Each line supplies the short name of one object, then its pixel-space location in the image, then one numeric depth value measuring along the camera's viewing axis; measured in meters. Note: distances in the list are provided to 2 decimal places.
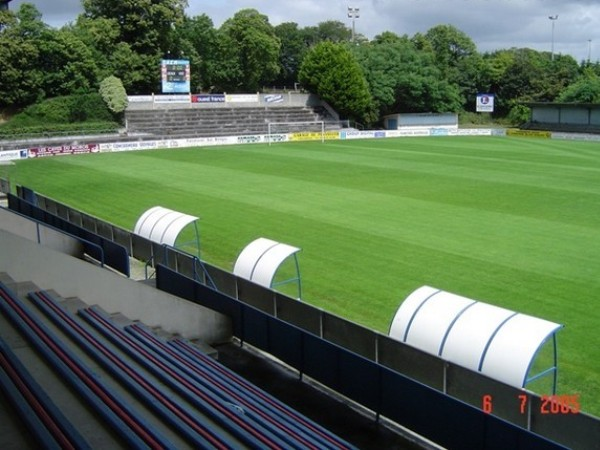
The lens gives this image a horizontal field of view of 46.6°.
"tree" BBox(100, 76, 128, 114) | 71.00
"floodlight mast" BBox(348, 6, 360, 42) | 112.88
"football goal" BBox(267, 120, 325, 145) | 70.62
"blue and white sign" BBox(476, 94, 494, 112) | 88.21
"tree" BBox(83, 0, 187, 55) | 79.50
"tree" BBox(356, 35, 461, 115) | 86.38
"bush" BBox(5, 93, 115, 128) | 69.19
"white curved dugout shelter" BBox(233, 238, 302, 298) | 16.20
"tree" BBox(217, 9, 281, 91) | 91.12
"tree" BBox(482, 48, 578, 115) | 95.25
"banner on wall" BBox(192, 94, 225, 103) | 77.19
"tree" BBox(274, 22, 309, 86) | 112.50
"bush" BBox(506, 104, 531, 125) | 90.50
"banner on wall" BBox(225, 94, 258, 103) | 79.75
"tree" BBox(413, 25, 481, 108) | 98.19
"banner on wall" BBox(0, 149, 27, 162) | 51.40
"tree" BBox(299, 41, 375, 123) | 81.56
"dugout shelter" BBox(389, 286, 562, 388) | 10.90
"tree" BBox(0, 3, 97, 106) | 68.12
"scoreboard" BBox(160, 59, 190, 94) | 71.94
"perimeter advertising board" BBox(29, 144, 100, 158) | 54.16
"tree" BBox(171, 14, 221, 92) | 87.38
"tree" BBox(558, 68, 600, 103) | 82.56
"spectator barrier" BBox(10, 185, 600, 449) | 9.52
